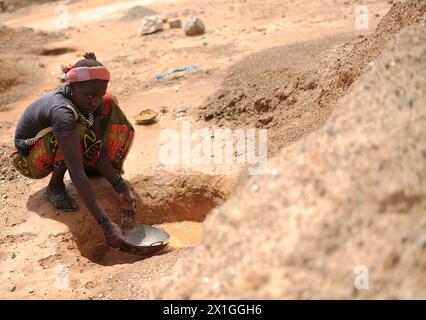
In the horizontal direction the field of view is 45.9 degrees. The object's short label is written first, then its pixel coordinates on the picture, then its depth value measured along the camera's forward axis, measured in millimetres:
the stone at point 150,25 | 8531
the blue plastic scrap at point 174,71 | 6172
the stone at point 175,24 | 8559
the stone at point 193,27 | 7988
